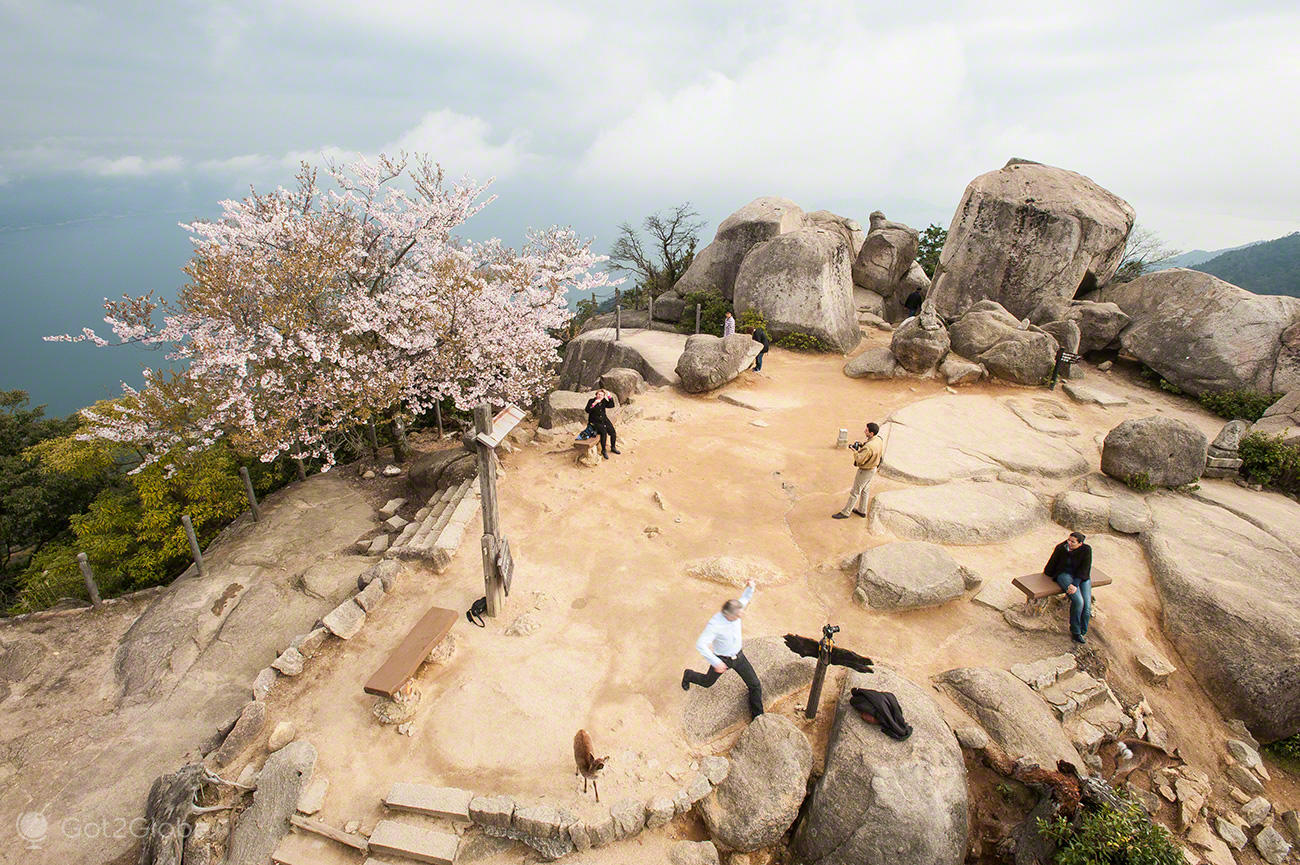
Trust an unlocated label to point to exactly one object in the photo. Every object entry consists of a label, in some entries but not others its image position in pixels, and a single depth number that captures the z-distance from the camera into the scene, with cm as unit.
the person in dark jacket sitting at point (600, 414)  1235
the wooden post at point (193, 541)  1169
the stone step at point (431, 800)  582
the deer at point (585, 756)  589
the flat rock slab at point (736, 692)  669
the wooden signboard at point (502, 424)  771
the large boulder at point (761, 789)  576
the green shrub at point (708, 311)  2338
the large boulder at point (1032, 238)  1909
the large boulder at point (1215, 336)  1564
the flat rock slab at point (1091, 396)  1603
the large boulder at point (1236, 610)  755
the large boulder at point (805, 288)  2066
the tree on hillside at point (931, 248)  3262
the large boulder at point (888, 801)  535
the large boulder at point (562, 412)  1459
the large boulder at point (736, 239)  2434
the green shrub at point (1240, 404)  1526
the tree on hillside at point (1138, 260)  2631
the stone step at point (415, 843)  555
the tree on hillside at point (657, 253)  3047
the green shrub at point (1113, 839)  524
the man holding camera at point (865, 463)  989
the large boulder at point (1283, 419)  1262
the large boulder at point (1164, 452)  1105
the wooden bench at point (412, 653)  676
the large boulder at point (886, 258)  2719
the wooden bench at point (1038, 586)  802
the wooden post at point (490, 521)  793
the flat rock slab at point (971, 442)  1216
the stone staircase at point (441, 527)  973
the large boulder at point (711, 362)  1641
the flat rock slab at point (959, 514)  1005
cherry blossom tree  1262
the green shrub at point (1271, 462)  1162
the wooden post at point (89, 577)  1133
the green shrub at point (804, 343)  2052
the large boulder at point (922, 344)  1708
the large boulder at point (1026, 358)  1667
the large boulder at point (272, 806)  585
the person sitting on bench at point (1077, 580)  784
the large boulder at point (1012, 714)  638
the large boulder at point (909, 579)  830
